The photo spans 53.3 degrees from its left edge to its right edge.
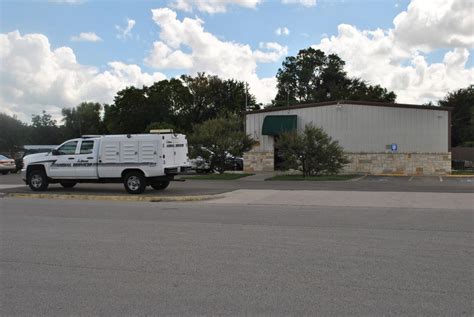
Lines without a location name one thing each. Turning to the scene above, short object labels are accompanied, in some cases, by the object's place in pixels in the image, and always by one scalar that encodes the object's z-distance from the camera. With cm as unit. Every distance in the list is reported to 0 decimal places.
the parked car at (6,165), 3141
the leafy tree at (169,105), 7169
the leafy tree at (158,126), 5601
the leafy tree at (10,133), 7457
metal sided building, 2905
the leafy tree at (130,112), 7338
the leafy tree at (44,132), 9248
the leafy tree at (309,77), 7975
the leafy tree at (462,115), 5866
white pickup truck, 1678
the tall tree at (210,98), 6930
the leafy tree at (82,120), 9714
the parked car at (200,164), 2777
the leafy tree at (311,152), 2452
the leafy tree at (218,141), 2652
